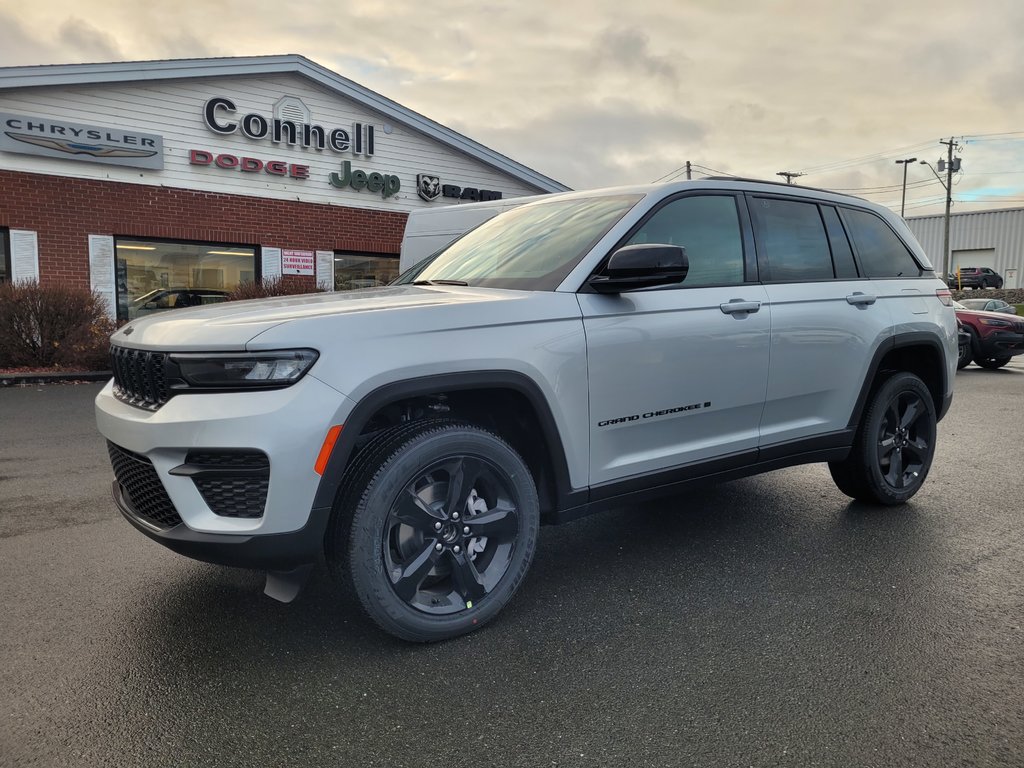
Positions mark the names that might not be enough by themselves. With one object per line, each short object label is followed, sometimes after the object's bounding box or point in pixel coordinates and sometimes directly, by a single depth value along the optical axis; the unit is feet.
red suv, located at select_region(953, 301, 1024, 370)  47.16
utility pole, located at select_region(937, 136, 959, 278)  165.07
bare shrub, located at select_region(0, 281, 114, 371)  35.88
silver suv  8.33
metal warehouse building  180.24
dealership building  43.14
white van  38.65
